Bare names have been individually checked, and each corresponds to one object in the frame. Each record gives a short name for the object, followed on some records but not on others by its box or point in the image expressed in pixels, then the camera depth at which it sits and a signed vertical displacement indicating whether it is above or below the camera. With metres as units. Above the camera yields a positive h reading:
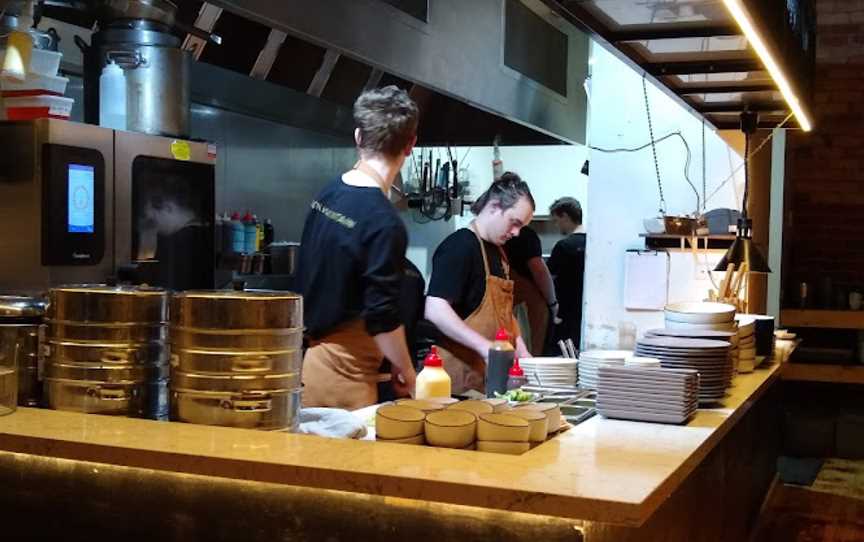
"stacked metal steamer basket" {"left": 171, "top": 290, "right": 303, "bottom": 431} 2.06 -0.27
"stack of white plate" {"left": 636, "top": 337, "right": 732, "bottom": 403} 2.96 -0.36
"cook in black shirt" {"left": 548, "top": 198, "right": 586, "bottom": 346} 7.11 -0.31
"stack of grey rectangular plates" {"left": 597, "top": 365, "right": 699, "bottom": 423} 2.49 -0.39
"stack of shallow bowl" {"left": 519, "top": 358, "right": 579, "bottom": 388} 3.05 -0.41
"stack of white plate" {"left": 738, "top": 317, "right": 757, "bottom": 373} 4.03 -0.43
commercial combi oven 3.53 +0.07
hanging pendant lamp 4.45 -0.06
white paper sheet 5.78 -0.25
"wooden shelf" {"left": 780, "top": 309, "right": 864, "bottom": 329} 7.19 -0.55
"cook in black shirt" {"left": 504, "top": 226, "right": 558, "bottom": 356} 5.82 -0.24
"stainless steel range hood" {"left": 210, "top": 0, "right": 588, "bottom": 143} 3.45 +0.80
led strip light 2.40 +0.53
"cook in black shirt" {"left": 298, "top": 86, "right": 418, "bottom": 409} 2.96 -0.11
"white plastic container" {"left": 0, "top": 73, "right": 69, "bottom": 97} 3.55 +0.47
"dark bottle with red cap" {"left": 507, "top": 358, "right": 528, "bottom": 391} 2.89 -0.41
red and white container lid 3.58 +0.40
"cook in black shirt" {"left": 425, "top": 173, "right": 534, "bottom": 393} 4.07 -0.21
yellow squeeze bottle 2.50 -0.37
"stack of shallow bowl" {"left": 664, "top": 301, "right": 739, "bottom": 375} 3.71 -0.30
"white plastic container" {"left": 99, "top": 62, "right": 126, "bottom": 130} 3.91 +0.48
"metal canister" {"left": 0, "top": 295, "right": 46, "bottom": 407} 2.29 -0.27
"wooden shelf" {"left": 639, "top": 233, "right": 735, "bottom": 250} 5.53 -0.02
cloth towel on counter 2.22 -0.44
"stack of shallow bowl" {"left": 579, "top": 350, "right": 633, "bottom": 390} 3.01 -0.38
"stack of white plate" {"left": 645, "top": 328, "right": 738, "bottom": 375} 3.26 -0.31
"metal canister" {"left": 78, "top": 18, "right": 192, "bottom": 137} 3.90 +0.60
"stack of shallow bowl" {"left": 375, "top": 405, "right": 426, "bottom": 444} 2.02 -0.39
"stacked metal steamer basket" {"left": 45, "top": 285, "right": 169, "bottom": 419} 2.18 -0.27
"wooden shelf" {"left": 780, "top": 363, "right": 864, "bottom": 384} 7.12 -0.92
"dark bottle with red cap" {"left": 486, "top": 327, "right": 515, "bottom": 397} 2.92 -0.38
